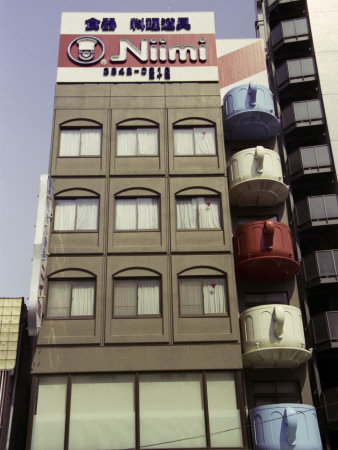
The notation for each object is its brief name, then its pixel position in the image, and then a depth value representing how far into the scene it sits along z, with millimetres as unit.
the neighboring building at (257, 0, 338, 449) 28656
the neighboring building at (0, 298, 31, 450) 24438
